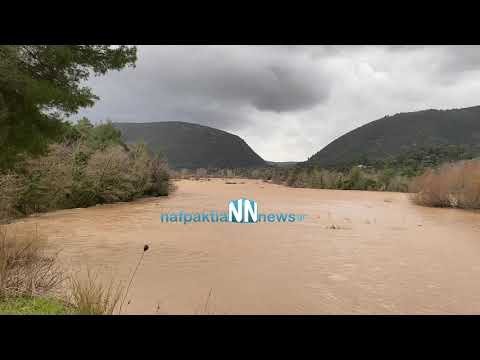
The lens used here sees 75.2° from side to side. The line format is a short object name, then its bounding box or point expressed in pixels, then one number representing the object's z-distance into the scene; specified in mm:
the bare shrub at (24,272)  3957
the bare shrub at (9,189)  9844
